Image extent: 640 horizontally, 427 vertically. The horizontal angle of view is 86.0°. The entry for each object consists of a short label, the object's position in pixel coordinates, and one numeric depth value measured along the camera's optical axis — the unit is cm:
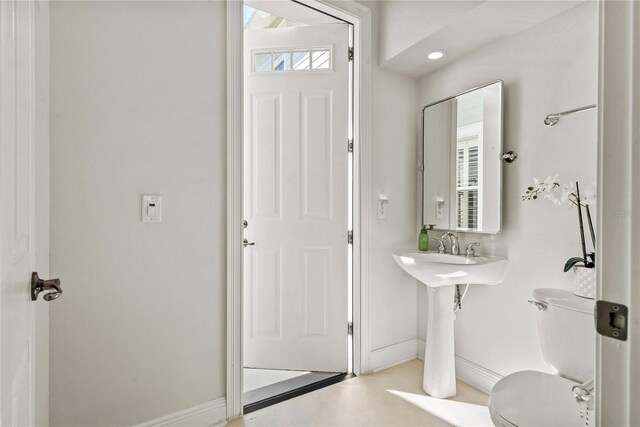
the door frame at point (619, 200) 46
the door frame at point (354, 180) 169
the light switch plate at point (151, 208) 149
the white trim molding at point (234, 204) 168
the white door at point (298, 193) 221
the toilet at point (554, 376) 114
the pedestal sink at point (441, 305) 184
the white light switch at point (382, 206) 228
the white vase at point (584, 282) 144
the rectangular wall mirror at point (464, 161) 192
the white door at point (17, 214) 54
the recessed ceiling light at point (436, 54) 207
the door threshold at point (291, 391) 185
